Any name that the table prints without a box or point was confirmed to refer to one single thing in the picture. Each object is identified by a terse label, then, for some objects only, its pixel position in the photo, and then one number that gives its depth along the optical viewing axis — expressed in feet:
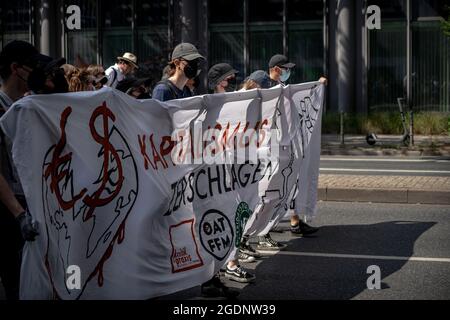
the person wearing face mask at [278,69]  32.65
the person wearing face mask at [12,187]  16.53
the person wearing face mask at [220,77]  26.32
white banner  17.03
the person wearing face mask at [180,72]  24.03
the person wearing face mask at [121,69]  41.60
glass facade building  87.40
